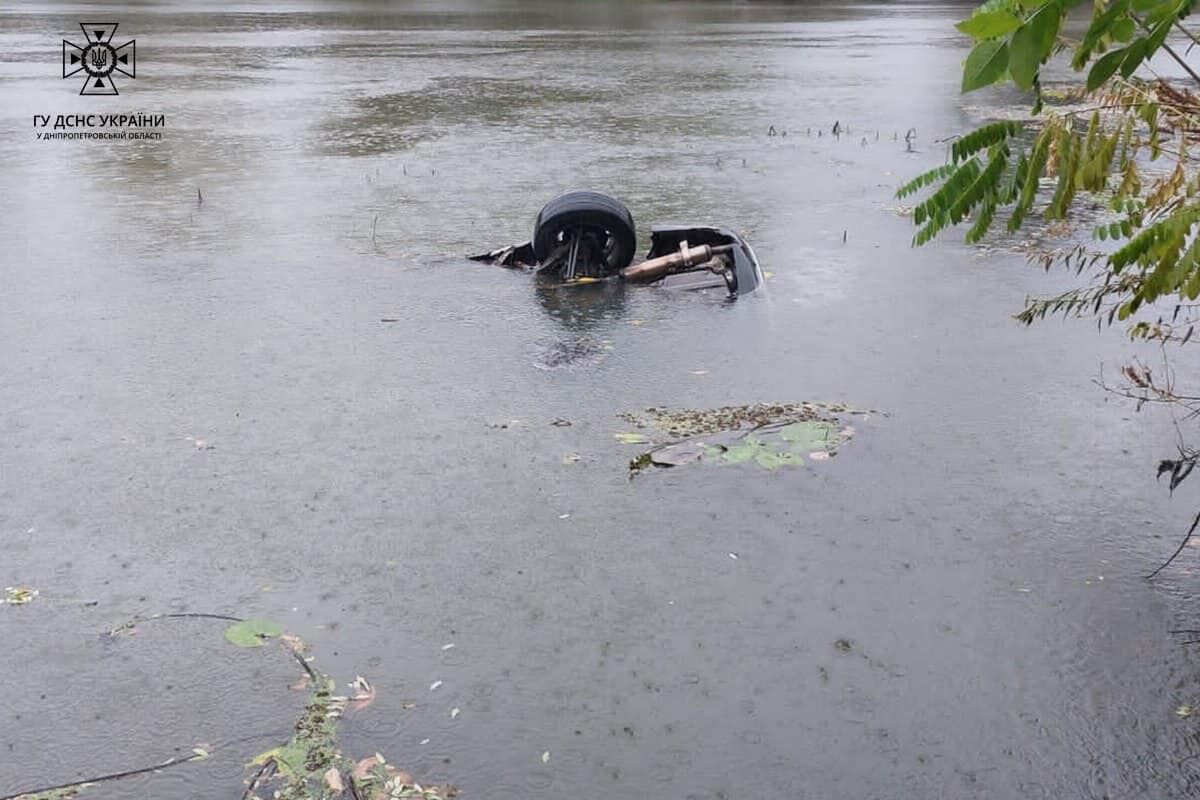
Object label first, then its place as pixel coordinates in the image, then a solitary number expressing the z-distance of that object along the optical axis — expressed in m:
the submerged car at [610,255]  10.36
